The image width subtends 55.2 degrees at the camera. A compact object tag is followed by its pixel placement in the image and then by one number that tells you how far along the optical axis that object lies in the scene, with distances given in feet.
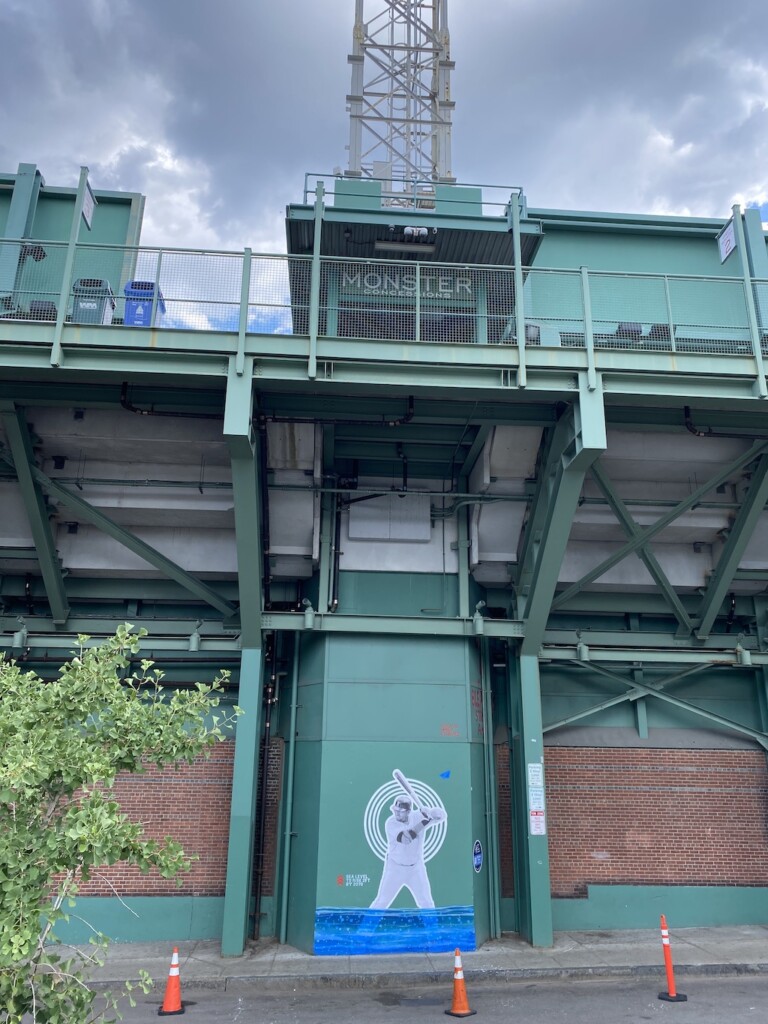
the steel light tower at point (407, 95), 51.85
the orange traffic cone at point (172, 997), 25.80
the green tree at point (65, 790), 11.28
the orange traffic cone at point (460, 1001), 25.55
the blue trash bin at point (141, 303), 31.45
